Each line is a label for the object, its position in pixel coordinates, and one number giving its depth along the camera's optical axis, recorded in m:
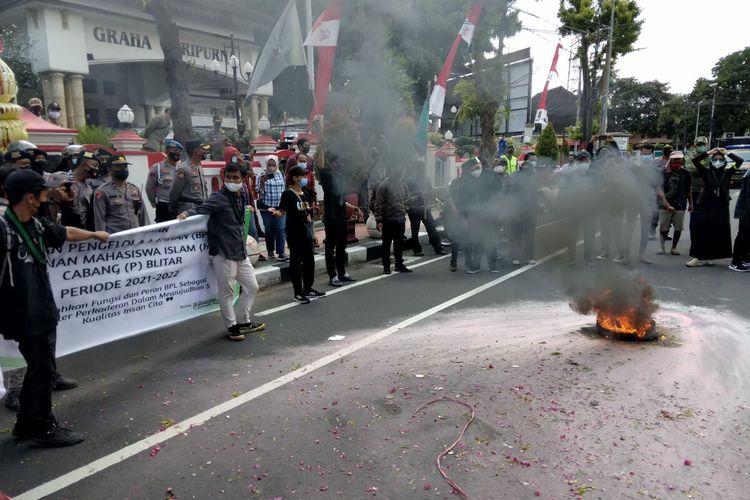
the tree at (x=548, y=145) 20.14
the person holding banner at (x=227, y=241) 5.14
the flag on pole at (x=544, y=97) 18.70
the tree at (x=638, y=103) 68.12
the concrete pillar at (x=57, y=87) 15.73
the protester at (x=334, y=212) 7.12
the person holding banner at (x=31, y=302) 3.11
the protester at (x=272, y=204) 8.38
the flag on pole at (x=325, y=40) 9.55
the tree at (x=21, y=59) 15.01
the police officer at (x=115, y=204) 5.31
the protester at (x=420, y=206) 9.09
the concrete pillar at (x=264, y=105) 22.61
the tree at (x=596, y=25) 30.66
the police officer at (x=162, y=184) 6.34
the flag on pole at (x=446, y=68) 10.07
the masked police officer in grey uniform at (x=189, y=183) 6.00
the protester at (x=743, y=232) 7.79
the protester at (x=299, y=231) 6.31
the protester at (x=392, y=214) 8.05
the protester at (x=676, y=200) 9.13
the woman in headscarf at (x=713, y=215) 8.16
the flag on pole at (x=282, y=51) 9.34
